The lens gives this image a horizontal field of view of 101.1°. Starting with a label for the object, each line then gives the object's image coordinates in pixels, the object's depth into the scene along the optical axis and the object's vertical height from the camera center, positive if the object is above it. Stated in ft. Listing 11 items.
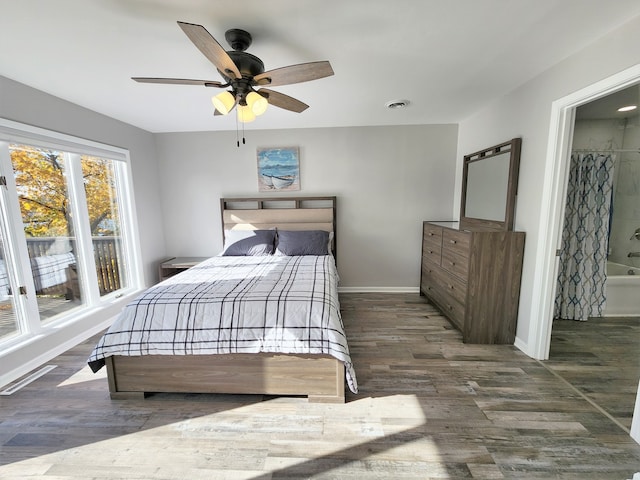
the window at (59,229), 7.04 -0.65
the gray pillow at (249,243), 10.98 -1.52
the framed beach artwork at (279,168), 12.04 +1.74
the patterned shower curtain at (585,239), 8.92 -1.25
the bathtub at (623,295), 9.57 -3.36
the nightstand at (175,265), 11.69 -2.54
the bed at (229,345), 5.66 -2.97
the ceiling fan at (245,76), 4.87 +2.55
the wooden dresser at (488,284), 7.81 -2.41
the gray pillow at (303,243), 10.77 -1.52
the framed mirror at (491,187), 7.94 +0.60
